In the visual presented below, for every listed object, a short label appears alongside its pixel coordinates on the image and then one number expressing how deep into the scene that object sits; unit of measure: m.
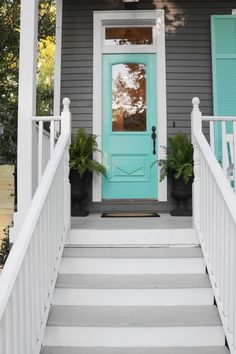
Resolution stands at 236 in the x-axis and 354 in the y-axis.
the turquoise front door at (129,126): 4.64
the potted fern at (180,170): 4.05
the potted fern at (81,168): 4.11
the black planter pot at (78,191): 4.15
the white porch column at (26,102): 3.23
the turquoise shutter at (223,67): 4.60
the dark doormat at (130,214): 4.06
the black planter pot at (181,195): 4.16
